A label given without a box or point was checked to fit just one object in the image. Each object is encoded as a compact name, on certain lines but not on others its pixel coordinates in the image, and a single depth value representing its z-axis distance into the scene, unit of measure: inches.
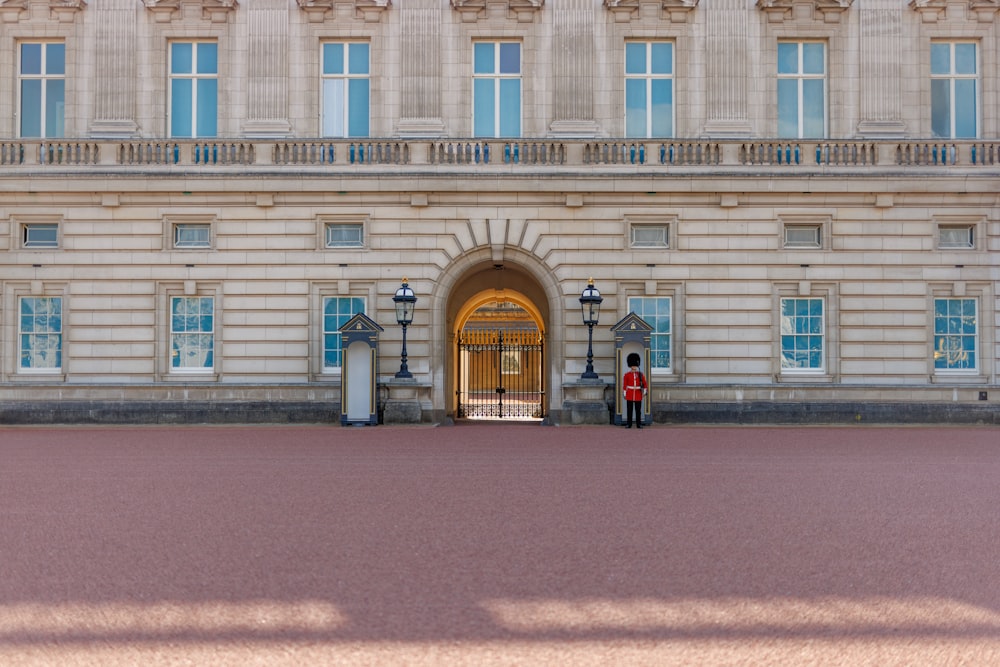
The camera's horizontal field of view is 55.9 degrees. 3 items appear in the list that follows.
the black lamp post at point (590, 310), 859.4
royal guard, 823.7
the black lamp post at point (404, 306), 856.3
